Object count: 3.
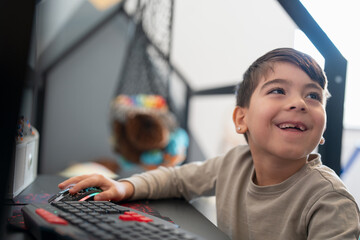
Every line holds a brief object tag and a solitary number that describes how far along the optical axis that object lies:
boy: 0.60
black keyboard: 0.42
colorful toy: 2.14
